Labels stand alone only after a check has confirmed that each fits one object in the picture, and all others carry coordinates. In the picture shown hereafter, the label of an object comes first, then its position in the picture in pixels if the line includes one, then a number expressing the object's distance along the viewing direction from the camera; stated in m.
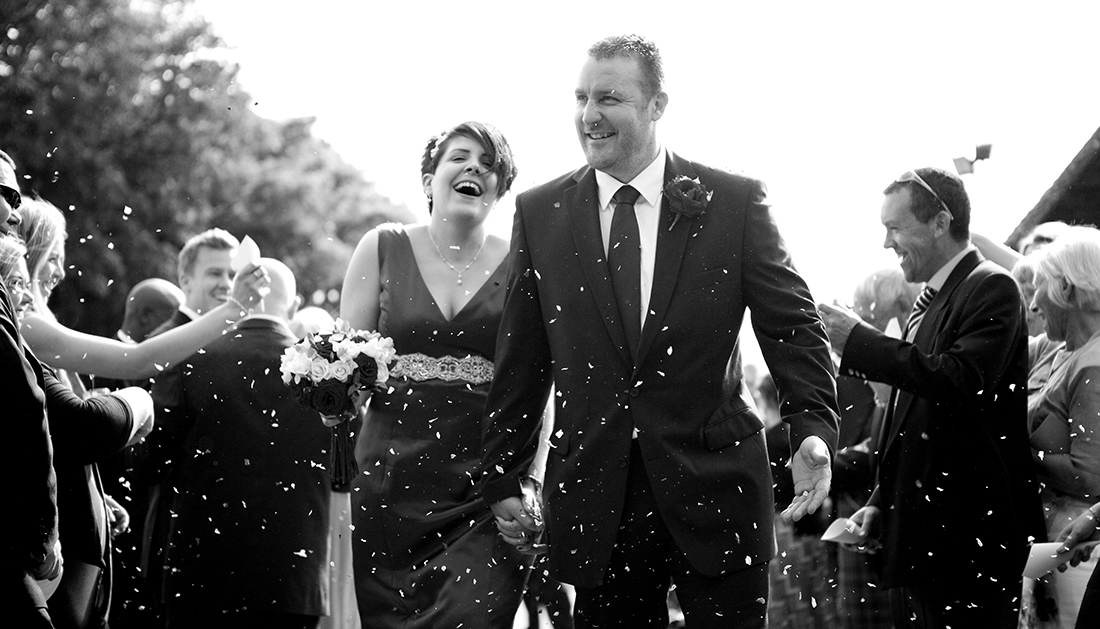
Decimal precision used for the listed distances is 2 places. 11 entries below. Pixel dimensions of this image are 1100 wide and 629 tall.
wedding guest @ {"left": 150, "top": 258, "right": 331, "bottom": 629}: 5.60
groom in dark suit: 3.60
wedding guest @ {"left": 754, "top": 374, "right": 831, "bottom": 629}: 6.19
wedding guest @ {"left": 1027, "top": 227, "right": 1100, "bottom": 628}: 4.86
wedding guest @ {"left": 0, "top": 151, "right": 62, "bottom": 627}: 3.37
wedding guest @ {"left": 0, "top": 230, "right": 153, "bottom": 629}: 4.04
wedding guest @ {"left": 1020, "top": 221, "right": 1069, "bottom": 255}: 5.95
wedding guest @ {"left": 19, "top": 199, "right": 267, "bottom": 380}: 4.96
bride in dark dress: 4.85
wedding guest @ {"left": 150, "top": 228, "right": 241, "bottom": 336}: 6.96
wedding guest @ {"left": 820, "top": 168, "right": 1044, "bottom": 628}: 4.66
